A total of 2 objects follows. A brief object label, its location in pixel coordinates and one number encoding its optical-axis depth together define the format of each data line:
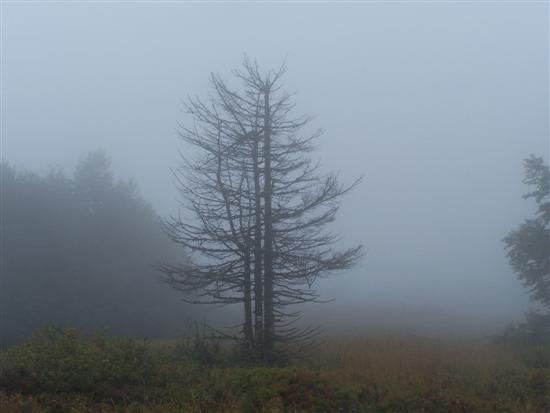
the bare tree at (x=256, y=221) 13.78
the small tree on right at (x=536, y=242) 22.73
